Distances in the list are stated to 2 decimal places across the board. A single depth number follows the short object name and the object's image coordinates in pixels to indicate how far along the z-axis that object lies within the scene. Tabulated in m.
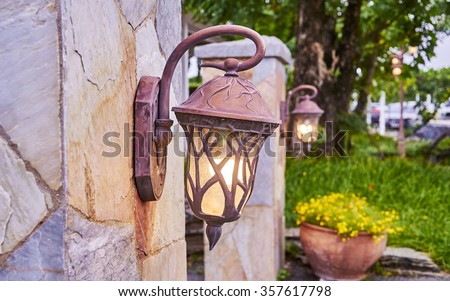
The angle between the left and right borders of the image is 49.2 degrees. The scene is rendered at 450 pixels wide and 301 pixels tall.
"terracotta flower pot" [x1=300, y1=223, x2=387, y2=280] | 3.80
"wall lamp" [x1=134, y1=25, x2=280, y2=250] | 1.12
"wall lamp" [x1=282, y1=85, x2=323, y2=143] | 3.73
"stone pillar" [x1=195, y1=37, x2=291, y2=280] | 3.58
